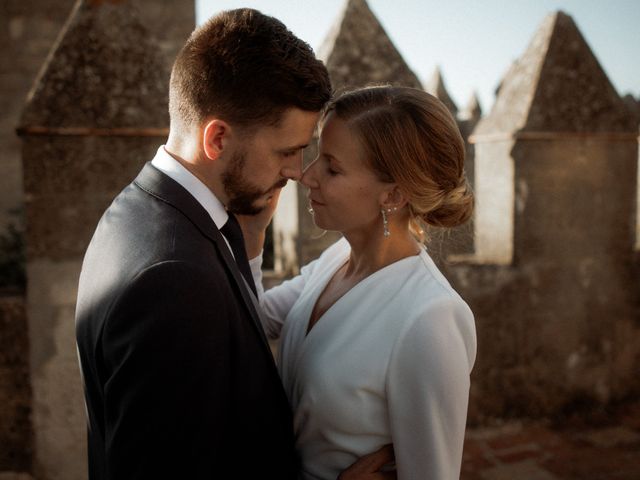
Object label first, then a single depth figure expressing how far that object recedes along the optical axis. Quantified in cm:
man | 124
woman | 159
